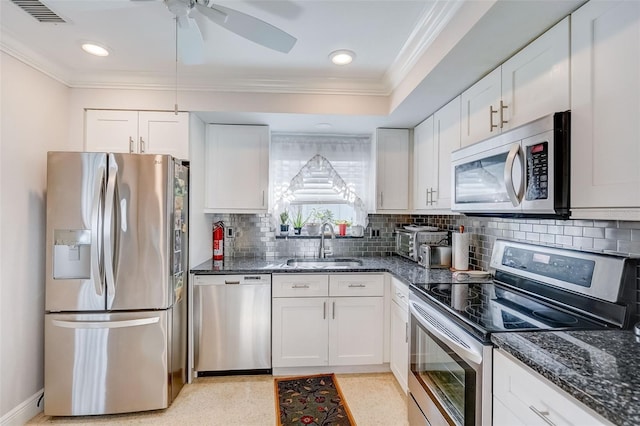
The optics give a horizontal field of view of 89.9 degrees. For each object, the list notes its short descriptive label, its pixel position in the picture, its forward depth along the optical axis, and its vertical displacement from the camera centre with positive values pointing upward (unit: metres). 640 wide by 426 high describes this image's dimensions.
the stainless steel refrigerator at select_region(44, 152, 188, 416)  2.13 -0.47
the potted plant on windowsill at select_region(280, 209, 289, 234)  3.37 -0.09
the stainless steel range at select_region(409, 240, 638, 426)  1.26 -0.44
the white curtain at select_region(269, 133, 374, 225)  3.36 +0.60
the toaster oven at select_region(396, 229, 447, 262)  2.83 -0.22
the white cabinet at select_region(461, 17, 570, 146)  1.32 +0.63
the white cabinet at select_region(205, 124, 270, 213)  2.98 +0.42
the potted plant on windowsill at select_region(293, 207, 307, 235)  3.41 -0.09
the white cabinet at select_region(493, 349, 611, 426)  0.86 -0.57
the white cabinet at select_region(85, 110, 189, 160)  2.59 +0.65
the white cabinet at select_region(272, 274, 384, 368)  2.69 -0.89
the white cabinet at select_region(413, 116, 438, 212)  2.66 +0.44
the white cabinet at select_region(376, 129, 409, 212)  3.12 +0.44
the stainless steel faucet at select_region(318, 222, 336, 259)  3.30 -0.29
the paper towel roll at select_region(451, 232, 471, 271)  2.45 -0.27
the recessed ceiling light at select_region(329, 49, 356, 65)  2.16 +1.09
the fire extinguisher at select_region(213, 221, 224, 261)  3.11 -0.29
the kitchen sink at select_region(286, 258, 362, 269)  3.14 -0.49
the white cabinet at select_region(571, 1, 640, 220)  1.04 +0.37
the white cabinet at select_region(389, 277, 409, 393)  2.34 -0.91
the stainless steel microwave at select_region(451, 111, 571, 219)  1.28 +0.21
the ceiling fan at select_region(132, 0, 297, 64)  1.42 +0.89
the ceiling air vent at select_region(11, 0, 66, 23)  1.69 +1.10
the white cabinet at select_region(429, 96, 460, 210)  2.26 +0.52
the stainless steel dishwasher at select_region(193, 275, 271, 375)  2.64 -0.91
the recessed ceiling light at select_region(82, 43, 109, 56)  2.11 +1.09
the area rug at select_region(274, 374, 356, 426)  2.15 -1.38
